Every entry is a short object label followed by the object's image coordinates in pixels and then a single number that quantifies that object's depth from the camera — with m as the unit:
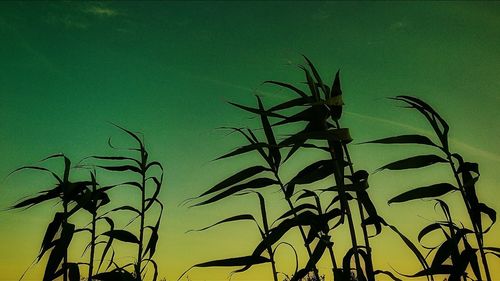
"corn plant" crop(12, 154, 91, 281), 2.86
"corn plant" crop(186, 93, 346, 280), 2.03
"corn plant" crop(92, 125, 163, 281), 3.03
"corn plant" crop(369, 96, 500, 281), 2.22
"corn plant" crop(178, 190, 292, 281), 2.10
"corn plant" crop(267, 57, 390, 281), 1.96
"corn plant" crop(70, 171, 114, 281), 3.11
